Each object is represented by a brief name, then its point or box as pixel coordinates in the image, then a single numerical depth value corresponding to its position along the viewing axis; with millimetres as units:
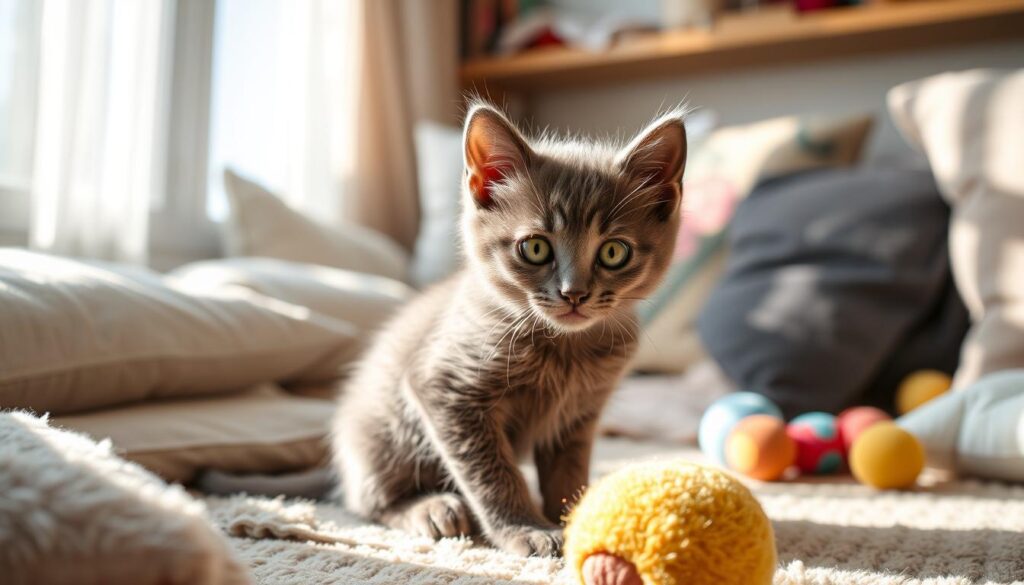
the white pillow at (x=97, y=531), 490
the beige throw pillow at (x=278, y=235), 2051
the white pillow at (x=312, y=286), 1616
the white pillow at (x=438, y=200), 2471
